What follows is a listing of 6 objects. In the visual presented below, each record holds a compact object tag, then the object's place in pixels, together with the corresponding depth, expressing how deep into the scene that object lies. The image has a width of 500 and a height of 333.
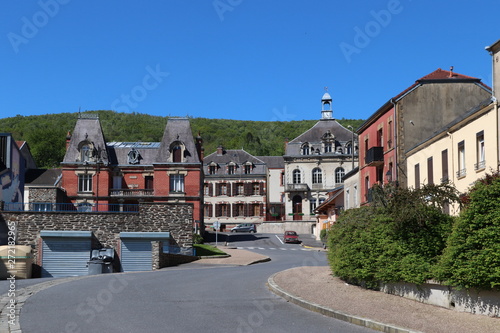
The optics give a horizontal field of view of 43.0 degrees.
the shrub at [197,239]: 51.24
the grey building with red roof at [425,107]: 32.34
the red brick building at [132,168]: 58.22
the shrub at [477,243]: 12.03
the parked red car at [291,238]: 57.97
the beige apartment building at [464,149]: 21.02
